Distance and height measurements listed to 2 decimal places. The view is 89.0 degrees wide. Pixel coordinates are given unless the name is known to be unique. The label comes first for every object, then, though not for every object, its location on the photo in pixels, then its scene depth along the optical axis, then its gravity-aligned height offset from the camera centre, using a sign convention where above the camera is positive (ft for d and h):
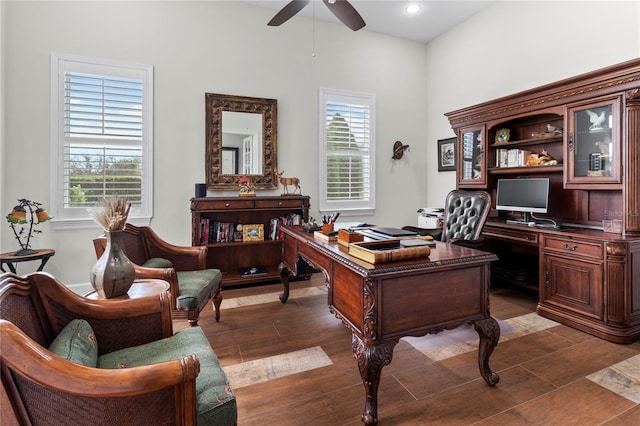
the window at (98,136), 11.19 +2.78
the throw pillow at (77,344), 3.75 -1.60
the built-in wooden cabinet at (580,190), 8.24 +0.71
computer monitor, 10.84 +0.64
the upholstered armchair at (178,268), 7.50 -1.40
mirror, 13.16 +3.04
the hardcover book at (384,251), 5.36 -0.65
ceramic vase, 5.37 -0.99
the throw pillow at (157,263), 8.63 -1.35
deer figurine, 13.59 +1.30
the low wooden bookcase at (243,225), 12.24 -0.61
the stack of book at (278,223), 13.62 -0.41
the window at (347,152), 15.17 +2.96
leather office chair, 9.86 -0.09
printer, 14.78 -0.21
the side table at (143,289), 5.58 -1.40
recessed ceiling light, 13.87 +8.87
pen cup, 7.75 -0.35
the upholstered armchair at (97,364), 3.03 -1.70
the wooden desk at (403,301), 5.16 -1.50
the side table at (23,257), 9.37 -1.30
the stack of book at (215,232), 12.52 -0.73
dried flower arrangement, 5.50 -0.02
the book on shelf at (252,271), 12.88 -2.35
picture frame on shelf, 13.20 -0.77
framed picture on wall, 15.79 +2.94
